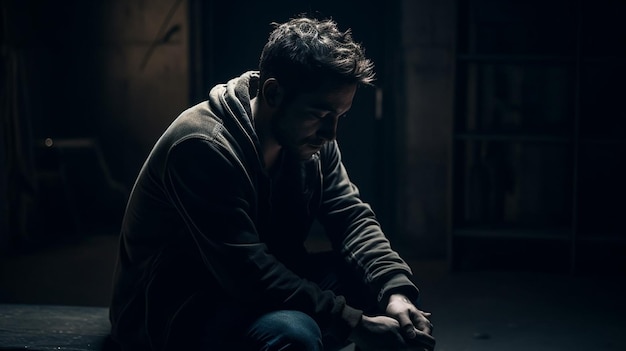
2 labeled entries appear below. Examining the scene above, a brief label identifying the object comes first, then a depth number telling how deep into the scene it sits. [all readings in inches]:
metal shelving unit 198.5
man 88.6
